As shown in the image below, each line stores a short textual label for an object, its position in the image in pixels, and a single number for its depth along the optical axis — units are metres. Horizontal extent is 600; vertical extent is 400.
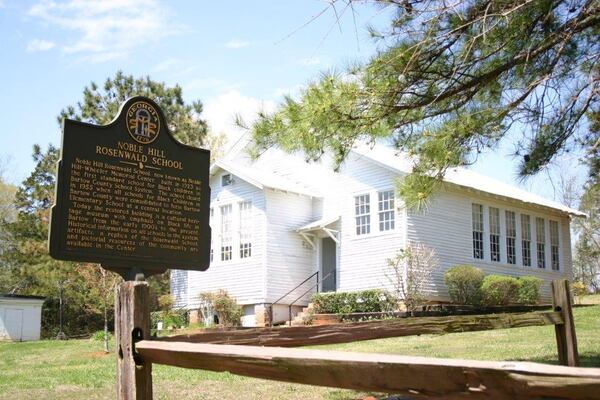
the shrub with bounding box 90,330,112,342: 19.20
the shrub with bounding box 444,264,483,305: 21.81
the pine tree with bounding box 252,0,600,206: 8.15
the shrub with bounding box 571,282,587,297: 28.70
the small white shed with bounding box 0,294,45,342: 25.72
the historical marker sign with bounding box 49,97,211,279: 7.02
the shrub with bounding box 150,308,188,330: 23.50
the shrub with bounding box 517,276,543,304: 22.67
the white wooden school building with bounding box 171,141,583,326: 22.58
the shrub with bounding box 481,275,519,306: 21.88
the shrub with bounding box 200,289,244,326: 23.66
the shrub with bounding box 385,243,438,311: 20.77
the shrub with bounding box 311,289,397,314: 21.06
